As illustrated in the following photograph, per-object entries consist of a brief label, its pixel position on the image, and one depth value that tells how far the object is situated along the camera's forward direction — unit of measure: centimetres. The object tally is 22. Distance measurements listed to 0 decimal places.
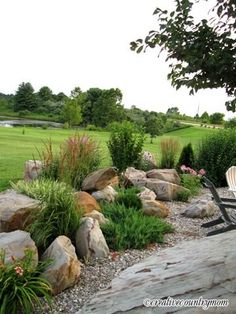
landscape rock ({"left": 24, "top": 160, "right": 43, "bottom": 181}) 543
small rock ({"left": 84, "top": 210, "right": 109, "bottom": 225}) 363
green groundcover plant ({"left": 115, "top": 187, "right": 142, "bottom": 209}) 439
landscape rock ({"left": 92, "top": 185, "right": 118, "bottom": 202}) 467
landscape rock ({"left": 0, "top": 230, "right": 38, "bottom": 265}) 268
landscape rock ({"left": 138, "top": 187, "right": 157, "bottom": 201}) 468
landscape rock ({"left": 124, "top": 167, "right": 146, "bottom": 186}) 603
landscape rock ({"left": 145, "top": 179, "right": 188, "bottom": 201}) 575
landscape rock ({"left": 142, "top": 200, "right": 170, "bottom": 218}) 440
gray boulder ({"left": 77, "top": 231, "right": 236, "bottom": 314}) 197
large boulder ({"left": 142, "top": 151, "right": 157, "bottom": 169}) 801
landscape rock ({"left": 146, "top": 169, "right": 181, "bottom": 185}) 660
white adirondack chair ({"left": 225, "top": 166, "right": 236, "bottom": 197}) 512
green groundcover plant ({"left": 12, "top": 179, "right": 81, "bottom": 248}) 310
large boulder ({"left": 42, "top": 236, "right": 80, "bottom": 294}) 261
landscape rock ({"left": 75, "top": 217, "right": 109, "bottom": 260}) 314
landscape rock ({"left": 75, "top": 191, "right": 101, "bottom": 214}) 376
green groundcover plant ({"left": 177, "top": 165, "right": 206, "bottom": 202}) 589
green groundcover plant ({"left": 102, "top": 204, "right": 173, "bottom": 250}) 339
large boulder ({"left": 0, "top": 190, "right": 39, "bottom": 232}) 319
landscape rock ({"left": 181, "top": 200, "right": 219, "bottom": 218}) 476
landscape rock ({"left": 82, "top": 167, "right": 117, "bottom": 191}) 488
